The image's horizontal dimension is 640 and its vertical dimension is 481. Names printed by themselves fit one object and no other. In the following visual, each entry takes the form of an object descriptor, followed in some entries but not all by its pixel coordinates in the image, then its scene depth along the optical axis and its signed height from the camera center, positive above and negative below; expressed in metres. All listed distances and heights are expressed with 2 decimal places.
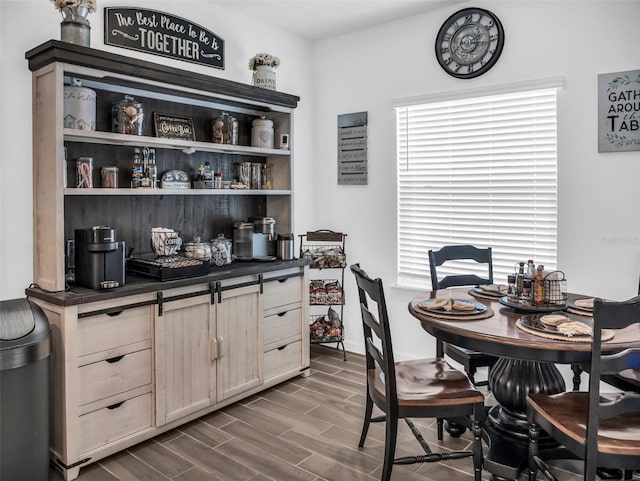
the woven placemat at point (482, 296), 2.66 -0.35
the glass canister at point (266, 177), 3.80 +0.41
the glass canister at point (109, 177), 2.84 +0.31
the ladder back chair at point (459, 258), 3.18 -0.18
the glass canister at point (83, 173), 2.71 +0.32
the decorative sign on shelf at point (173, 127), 3.18 +0.68
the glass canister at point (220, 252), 3.32 -0.13
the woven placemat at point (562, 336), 1.91 -0.41
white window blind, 3.34 +0.36
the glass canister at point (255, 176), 3.69 +0.41
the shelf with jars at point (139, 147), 2.46 +0.52
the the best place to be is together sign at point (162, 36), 3.03 +1.28
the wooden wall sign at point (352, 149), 4.16 +0.69
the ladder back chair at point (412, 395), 2.12 -0.71
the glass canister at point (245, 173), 3.64 +0.42
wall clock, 3.44 +1.32
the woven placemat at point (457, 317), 2.23 -0.38
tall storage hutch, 2.43 -0.31
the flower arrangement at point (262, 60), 3.57 +1.22
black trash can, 2.11 -0.69
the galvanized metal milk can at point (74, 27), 2.53 +1.04
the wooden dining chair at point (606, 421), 1.68 -0.71
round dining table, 1.93 -0.47
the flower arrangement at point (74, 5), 2.51 +1.15
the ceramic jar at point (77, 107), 2.57 +0.64
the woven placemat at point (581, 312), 2.28 -0.38
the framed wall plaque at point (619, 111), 2.94 +0.70
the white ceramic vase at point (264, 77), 3.57 +1.10
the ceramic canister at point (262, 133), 3.61 +0.71
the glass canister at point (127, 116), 2.87 +0.66
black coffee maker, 2.50 -0.13
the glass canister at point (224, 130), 3.42 +0.69
